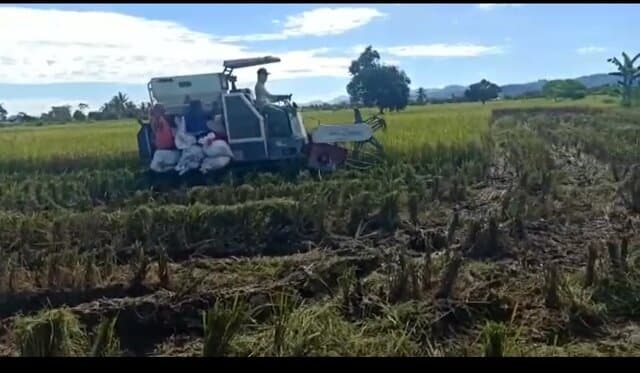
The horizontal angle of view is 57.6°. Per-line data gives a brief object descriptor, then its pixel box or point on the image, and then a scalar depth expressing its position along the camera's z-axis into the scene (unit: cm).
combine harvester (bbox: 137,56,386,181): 966
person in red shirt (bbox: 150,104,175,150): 971
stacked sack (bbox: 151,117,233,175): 941
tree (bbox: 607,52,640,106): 3571
